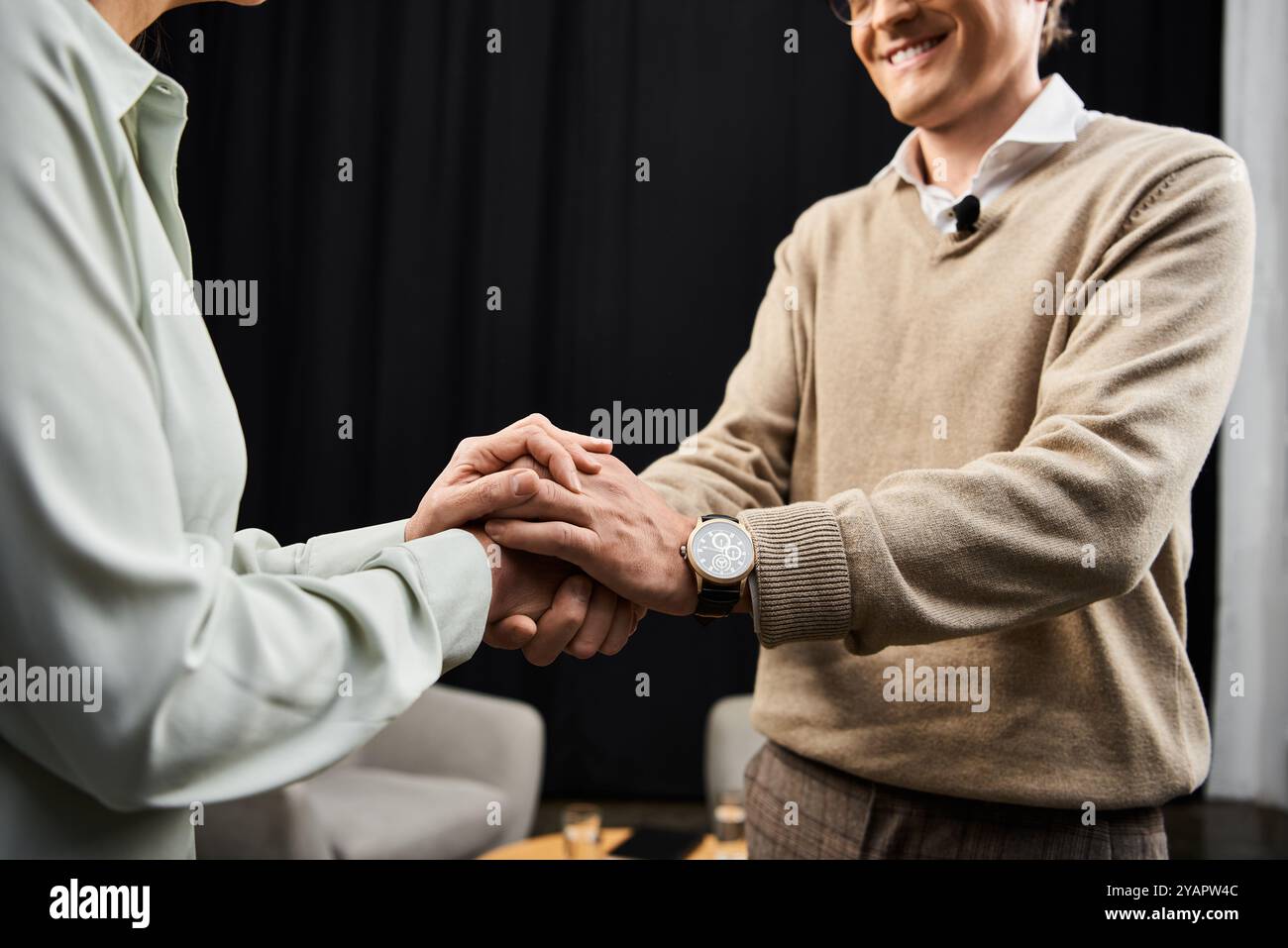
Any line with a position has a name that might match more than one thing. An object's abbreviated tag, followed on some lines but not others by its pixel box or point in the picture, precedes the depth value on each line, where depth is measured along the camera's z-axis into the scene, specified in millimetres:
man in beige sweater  1058
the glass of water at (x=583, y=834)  2129
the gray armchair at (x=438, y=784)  2893
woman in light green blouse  612
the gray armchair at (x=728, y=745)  2875
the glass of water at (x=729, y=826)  2148
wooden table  2363
